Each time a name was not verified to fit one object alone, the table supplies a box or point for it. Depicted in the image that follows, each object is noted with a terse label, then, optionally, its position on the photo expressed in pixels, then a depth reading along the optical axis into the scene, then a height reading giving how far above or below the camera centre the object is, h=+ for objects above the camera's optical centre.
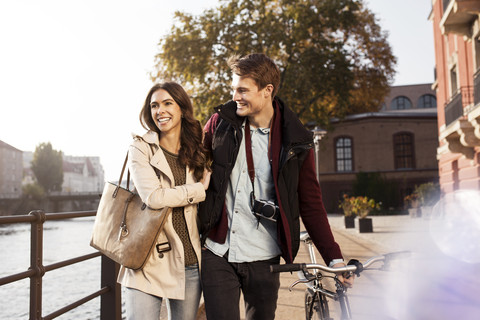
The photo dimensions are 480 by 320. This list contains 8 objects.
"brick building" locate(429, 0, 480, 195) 14.49 +3.19
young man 2.57 -0.07
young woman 2.52 -0.02
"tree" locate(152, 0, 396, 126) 20.05 +6.08
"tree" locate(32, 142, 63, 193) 87.44 +4.25
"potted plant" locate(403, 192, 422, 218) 24.88 -1.25
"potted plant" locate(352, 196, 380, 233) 16.86 -0.90
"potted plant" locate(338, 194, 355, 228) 19.55 -1.20
